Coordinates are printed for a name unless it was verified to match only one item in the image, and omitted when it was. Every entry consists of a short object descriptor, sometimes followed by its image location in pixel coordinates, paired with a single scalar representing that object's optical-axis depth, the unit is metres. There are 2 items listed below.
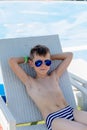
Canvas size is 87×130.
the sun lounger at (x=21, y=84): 2.91
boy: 2.75
